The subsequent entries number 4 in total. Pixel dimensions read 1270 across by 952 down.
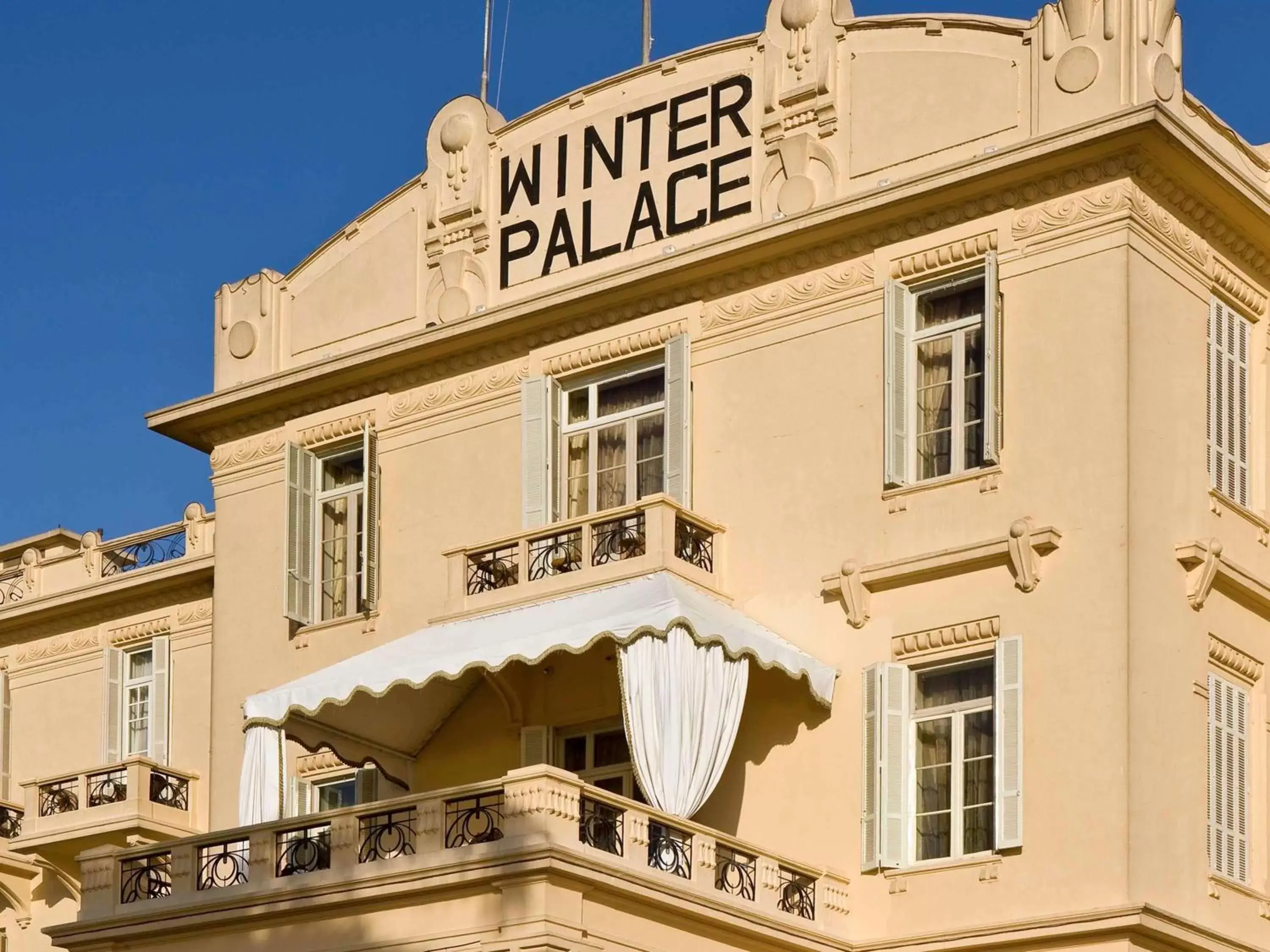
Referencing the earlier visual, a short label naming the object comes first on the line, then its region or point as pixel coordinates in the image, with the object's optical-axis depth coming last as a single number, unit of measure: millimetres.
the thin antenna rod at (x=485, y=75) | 29578
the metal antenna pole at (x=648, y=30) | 29281
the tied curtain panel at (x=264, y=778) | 25953
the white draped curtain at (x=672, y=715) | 23562
